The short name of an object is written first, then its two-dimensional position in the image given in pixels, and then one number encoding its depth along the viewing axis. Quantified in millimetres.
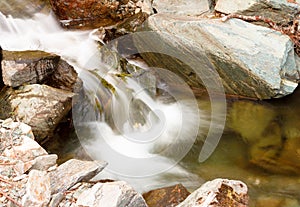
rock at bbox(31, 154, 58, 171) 3566
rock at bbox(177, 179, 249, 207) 3029
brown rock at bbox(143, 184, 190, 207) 3770
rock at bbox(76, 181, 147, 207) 3131
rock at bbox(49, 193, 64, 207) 3142
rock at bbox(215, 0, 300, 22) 5844
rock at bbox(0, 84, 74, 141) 4566
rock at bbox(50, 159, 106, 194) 3336
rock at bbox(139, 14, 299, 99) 5113
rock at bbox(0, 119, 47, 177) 3432
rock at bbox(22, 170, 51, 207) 3012
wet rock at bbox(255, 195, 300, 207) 3783
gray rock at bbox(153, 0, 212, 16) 6210
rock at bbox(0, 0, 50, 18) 6215
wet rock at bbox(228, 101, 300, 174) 4379
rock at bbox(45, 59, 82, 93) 5086
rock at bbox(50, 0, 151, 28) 6313
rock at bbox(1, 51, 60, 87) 4719
